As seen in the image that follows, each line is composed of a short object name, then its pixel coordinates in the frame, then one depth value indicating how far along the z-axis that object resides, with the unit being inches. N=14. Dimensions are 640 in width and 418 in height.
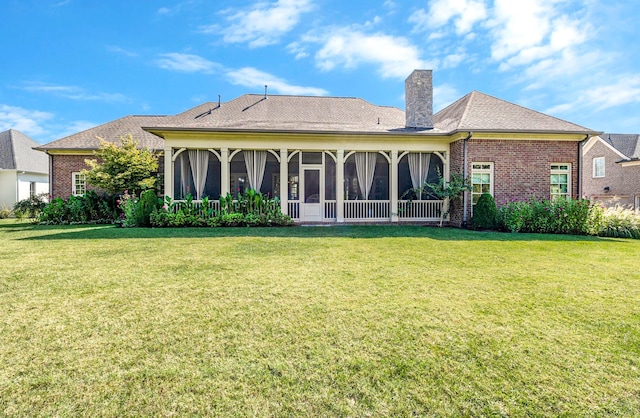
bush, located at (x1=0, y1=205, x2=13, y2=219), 666.2
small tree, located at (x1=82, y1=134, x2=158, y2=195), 486.0
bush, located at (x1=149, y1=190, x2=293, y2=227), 425.7
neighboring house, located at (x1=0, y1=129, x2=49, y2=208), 766.7
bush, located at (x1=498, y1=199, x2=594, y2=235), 391.5
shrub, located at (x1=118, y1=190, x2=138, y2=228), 431.2
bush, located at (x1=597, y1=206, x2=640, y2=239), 374.0
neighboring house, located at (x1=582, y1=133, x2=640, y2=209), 768.3
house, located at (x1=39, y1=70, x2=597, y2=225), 441.4
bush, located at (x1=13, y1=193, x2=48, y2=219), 550.9
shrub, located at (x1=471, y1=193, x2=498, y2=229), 408.2
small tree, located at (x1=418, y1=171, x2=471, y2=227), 435.8
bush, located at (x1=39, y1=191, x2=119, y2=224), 489.7
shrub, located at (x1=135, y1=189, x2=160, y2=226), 424.8
